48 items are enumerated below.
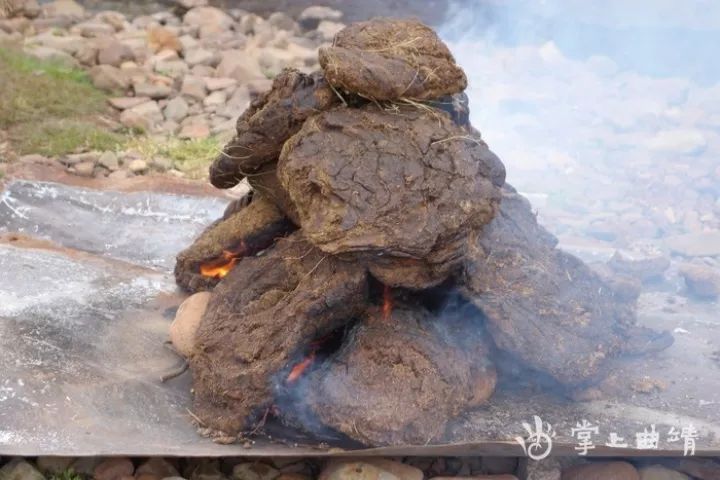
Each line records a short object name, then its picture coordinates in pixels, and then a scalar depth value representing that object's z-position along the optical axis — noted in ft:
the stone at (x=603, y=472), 13.62
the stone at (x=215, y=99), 34.43
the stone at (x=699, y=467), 13.98
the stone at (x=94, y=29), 41.09
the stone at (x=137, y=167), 26.63
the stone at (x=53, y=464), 13.24
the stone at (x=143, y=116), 31.68
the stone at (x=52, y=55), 36.35
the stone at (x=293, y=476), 13.48
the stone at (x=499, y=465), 13.91
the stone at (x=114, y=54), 37.17
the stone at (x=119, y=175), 25.31
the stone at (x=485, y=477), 13.17
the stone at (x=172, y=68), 37.07
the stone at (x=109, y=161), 26.20
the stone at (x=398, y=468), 13.06
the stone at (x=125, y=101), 33.35
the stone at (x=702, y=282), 18.94
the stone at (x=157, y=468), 13.38
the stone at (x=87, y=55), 36.94
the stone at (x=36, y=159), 25.11
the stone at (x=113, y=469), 13.26
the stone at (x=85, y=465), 13.26
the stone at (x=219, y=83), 35.60
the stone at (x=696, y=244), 22.34
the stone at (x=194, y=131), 31.37
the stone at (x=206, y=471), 13.41
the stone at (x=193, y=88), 34.91
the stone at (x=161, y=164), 27.40
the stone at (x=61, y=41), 37.91
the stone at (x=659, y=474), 13.91
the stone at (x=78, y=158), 26.08
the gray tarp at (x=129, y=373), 12.81
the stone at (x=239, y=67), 36.88
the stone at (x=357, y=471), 12.89
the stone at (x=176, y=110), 33.27
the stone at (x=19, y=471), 13.05
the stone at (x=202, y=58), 38.55
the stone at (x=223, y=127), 31.78
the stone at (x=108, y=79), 34.68
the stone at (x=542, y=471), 13.46
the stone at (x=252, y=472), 13.52
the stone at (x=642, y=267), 19.72
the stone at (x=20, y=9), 42.09
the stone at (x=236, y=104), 33.68
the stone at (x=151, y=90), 34.50
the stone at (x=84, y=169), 25.08
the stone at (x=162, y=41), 40.01
